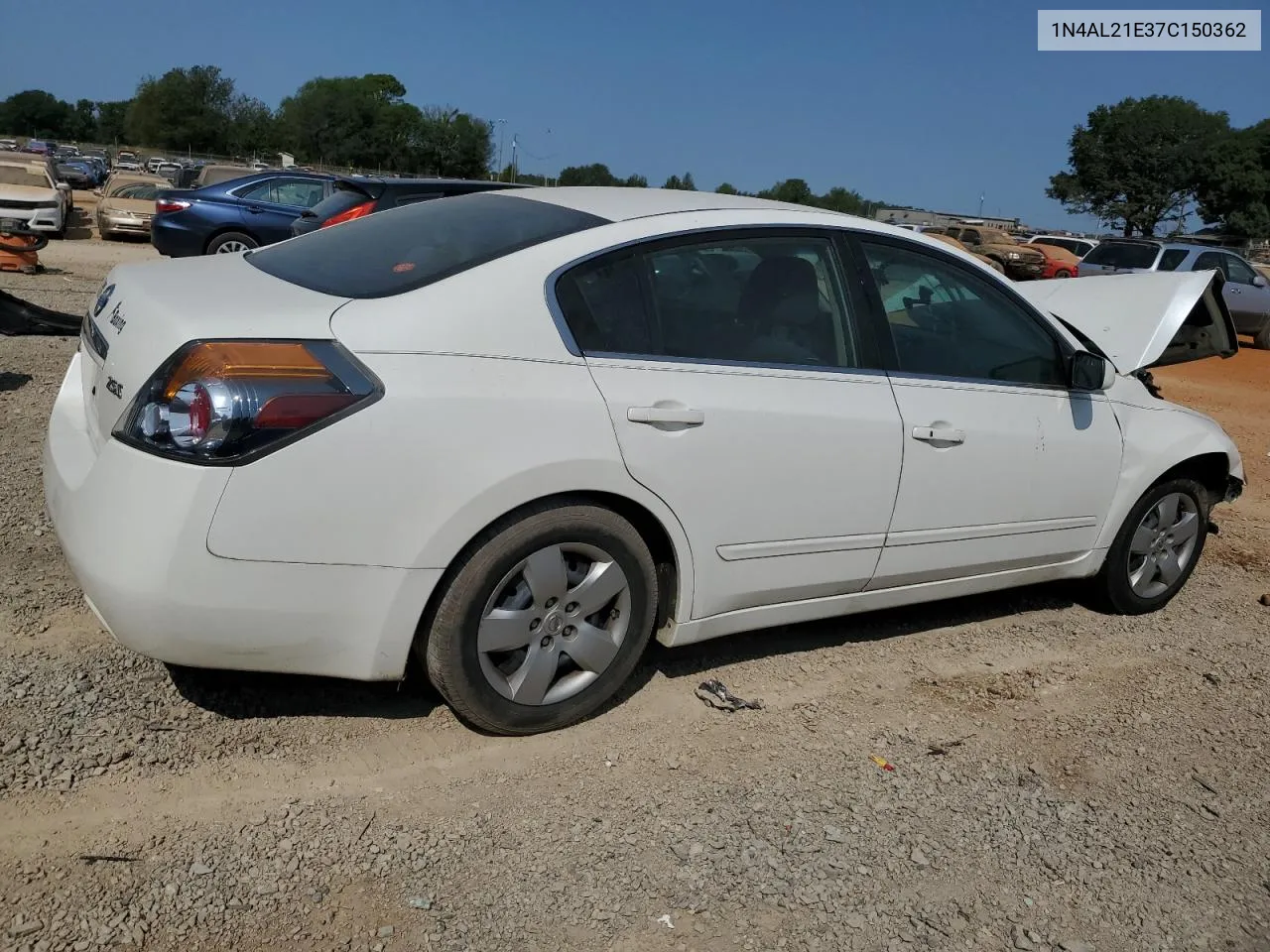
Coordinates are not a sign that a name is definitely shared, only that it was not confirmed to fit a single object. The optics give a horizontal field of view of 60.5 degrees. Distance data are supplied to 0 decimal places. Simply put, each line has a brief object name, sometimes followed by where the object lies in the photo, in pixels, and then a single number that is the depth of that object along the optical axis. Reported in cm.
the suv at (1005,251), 2694
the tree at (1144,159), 5925
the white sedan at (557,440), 270
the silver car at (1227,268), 1870
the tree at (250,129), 8956
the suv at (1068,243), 3503
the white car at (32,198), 1964
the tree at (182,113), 9356
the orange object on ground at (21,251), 884
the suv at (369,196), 1065
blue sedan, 1536
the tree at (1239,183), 5750
